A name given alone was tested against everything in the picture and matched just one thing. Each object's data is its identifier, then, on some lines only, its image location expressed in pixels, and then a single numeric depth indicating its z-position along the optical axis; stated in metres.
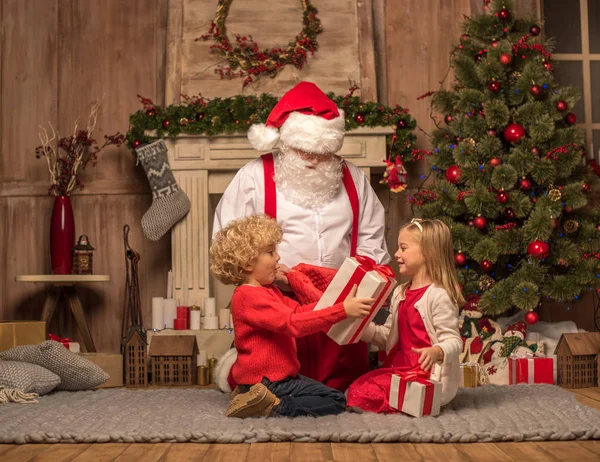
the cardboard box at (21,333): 4.64
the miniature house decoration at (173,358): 4.55
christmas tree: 4.66
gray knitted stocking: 5.22
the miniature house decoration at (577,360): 4.30
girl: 3.27
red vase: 5.32
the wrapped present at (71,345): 4.84
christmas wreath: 5.49
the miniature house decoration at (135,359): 4.60
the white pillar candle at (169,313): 5.14
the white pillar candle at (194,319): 5.12
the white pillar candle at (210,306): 5.13
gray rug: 2.75
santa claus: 3.87
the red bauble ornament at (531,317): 4.59
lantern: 5.27
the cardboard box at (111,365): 4.58
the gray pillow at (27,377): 3.77
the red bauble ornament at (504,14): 4.93
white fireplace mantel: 5.28
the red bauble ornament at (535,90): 4.80
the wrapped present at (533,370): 4.28
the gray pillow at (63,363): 4.05
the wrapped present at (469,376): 4.17
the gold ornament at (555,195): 4.66
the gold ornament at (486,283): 4.72
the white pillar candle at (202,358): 4.78
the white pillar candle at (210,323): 5.14
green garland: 5.15
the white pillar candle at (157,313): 5.11
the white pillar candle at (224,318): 5.23
